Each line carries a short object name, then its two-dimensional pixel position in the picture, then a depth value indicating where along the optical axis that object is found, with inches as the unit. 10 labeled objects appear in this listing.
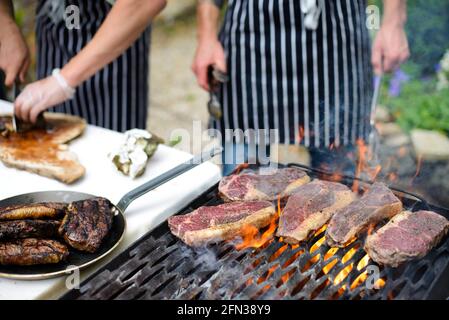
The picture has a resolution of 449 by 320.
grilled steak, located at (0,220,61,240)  38.2
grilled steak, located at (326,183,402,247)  39.5
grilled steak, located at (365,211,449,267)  37.7
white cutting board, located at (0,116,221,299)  43.2
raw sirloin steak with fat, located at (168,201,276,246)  39.4
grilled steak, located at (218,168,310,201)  43.7
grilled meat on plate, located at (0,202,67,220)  39.5
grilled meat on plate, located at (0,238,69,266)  37.0
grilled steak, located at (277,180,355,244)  39.8
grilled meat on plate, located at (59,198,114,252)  38.1
